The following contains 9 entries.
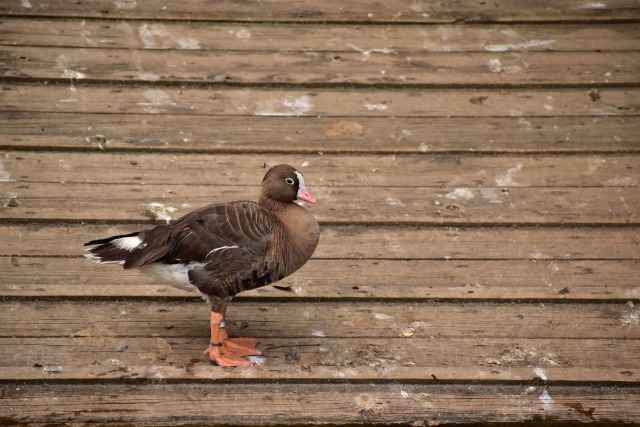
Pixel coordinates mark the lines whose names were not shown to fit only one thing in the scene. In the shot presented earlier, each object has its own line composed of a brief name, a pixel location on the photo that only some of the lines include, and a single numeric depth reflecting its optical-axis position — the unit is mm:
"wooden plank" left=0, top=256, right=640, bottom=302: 8117
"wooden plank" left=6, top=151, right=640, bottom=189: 9422
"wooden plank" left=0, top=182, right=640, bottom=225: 8977
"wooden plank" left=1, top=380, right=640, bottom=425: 6953
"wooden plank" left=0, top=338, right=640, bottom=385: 7324
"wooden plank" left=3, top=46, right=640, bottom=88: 10734
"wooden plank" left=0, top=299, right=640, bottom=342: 7730
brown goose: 7281
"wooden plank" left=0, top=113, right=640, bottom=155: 9852
